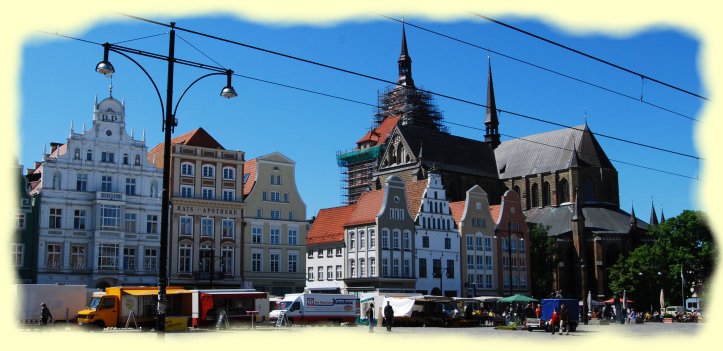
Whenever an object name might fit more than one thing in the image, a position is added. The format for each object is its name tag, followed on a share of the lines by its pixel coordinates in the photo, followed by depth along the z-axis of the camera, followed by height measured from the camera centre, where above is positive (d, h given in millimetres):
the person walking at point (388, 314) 36562 -1756
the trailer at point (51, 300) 38219 -1121
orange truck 36250 -1480
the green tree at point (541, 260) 81562 +1576
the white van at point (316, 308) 44750 -1809
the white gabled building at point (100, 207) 51312 +4533
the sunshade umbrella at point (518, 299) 54969 -1580
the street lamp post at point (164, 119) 18033 +3697
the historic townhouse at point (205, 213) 55781 +4526
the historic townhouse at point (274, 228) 60250 +3689
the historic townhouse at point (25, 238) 49844 +2398
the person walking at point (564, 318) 35469 -1870
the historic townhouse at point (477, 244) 72625 +2866
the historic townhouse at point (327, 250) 68875 +2310
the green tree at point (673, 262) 78438 +1269
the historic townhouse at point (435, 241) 68875 +3025
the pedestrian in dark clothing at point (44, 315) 35022 -1650
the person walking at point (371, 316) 35438 -1774
